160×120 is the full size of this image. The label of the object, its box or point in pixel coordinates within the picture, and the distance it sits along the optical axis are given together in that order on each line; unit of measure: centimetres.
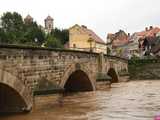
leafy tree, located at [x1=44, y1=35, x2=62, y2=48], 7001
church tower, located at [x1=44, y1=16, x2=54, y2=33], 11900
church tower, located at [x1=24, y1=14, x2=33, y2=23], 8900
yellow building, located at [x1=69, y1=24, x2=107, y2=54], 8144
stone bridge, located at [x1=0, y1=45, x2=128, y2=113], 1717
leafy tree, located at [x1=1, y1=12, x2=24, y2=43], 7995
